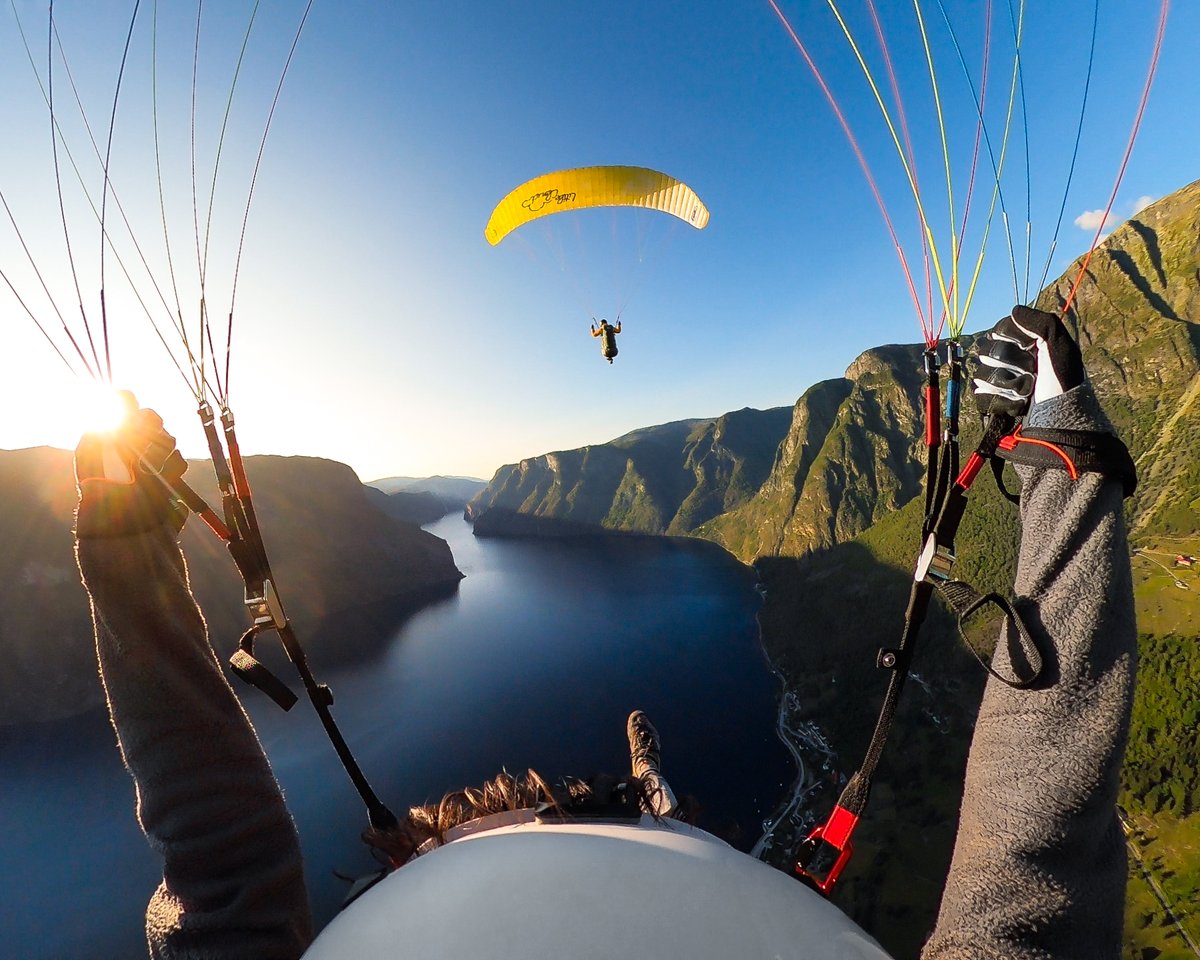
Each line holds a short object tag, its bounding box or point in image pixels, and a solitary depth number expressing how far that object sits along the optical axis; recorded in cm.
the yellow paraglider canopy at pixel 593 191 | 1398
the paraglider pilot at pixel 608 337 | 1825
